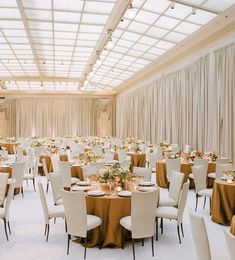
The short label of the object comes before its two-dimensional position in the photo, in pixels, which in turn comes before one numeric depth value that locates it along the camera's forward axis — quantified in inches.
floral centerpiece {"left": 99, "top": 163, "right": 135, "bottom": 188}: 219.3
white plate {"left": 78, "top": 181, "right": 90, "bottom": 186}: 233.5
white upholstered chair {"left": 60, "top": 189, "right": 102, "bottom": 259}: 179.2
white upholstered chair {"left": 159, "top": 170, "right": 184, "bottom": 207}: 232.1
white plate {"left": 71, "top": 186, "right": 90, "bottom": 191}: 218.2
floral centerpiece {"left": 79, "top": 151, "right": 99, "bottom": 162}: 351.9
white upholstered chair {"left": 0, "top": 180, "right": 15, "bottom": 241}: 205.5
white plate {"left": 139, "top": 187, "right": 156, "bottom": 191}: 217.0
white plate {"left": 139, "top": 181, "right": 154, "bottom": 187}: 230.6
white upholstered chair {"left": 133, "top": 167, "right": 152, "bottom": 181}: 265.9
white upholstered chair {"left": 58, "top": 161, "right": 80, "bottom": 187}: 306.8
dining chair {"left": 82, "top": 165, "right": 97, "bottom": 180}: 288.2
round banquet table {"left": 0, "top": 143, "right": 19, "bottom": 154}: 748.6
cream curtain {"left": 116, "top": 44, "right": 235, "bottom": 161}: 392.5
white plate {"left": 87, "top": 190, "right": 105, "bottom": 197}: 200.8
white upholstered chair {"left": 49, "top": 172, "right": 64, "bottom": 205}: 235.1
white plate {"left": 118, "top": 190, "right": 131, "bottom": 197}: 198.4
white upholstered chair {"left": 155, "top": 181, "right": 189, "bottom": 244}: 198.2
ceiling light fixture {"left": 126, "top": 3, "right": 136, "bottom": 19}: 323.9
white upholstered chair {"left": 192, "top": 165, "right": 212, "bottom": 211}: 275.0
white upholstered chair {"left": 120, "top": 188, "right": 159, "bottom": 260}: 178.1
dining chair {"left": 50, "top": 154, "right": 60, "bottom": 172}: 349.1
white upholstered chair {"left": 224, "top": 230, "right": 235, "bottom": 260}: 101.5
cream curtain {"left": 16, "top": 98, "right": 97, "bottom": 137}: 1028.5
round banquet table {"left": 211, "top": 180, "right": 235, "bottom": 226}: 237.8
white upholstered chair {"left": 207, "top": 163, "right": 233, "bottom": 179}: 290.2
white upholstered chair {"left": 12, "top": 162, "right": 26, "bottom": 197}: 308.0
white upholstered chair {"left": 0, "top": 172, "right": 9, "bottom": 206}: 239.7
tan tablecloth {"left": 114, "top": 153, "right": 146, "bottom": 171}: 492.1
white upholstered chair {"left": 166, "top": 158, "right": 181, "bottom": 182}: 347.6
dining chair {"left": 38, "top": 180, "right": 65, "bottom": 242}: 200.1
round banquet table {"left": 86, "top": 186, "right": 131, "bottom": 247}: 194.4
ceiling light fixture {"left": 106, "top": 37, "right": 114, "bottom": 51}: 401.4
